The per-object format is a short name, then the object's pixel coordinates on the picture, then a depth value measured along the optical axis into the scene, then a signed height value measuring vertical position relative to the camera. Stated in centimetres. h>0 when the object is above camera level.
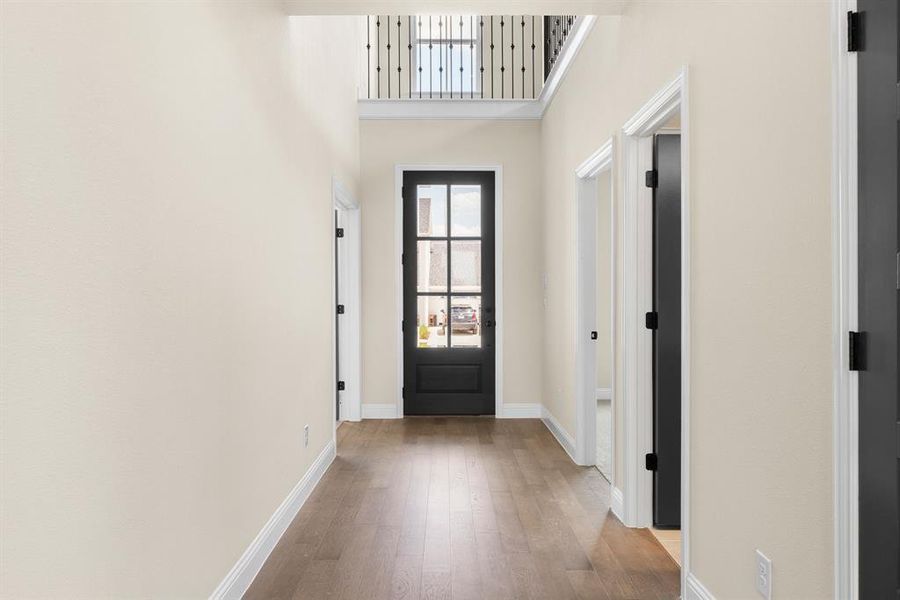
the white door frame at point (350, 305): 595 -11
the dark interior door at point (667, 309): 318 -8
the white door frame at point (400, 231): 609 +59
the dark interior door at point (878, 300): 140 -1
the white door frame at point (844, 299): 151 -1
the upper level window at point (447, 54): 751 +283
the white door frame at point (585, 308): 443 -10
